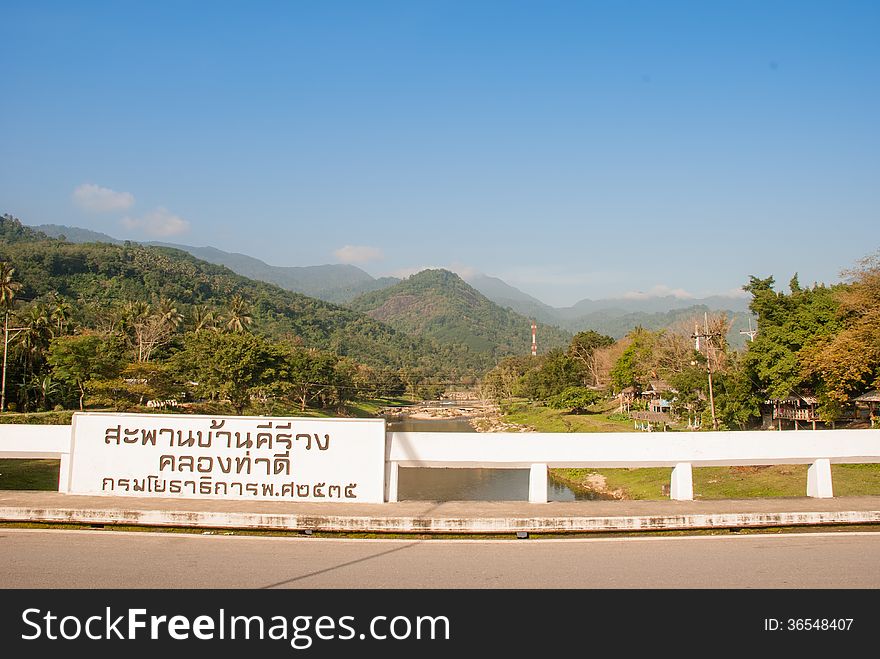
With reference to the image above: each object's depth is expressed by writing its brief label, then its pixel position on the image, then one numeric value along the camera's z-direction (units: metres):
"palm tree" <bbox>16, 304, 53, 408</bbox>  60.47
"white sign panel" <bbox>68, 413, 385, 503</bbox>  10.05
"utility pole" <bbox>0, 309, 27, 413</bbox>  54.00
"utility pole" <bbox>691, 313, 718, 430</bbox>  49.88
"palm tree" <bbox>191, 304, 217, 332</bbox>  92.00
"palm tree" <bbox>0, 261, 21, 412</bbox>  65.93
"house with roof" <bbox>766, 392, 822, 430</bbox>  47.78
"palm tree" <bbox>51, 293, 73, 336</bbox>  70.09
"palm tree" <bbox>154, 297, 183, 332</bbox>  84.50
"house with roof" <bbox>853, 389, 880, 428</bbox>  42.64
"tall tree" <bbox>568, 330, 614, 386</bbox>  120.50
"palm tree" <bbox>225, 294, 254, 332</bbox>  92.75
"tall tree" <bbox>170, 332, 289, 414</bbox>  64.19
